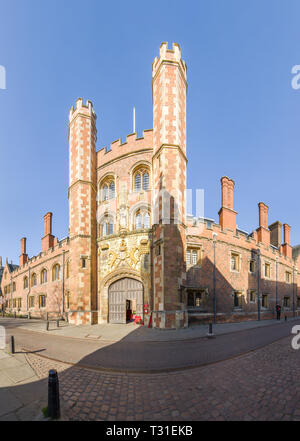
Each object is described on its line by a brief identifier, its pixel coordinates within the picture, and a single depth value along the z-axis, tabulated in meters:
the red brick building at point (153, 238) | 14.37
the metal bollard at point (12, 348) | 8.14
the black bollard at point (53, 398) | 3.73
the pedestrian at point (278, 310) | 20.69
